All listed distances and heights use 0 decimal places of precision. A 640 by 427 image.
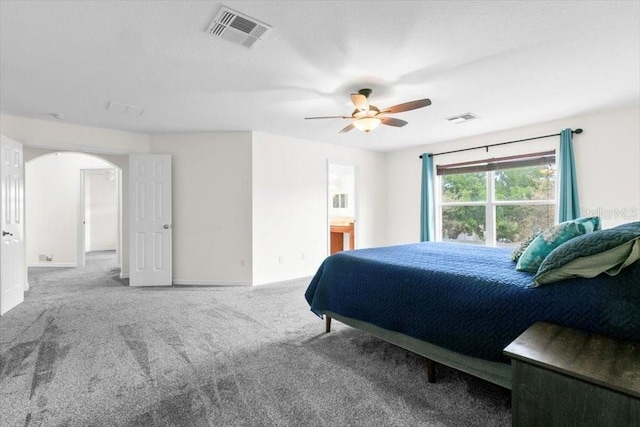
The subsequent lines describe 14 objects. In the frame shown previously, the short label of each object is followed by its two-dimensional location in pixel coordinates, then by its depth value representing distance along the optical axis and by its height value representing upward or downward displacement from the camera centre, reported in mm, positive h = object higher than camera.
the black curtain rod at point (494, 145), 4036 +1063
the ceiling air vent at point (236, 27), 1941 +1250
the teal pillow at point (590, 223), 1922 -72
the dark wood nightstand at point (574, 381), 957 -560
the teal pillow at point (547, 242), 1853 -184
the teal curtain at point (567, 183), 3951 +382
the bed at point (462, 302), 1362 -495
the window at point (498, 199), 4445 +222
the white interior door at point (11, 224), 3434 -76
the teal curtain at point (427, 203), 5531 +192
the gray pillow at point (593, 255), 1345 -199
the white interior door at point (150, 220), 4617 -54
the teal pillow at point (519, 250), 2252 -280
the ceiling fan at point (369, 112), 2771 +974
